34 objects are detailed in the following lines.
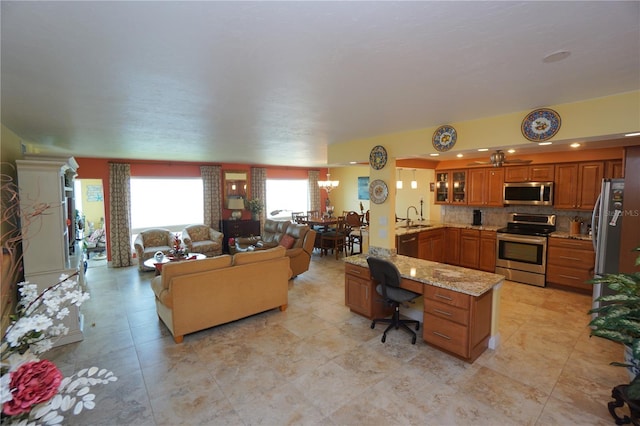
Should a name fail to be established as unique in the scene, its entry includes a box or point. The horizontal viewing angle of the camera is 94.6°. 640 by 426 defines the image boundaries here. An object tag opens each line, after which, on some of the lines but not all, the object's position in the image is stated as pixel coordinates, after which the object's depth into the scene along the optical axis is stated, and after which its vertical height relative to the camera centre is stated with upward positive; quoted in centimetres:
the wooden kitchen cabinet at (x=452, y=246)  626 -108
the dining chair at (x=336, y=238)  764 -110
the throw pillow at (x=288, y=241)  607 -94
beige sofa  351 -119
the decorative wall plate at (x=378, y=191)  407 +7
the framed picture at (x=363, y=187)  1015 +30
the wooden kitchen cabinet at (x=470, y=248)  596 -108
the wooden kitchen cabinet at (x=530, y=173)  533 +41
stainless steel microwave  532 +3
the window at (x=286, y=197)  1003 -3
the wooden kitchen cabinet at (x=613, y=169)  465 +41
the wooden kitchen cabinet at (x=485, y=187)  588 +17
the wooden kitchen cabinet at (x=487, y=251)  576 -111
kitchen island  295 -114
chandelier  896 +38
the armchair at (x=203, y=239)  723 -110
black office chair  330 -107
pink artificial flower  81 -54
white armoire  336 -36
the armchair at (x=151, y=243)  650 -109
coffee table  486 -115
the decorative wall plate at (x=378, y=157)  405 +54
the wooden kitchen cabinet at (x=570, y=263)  473 -112
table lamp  855 -22
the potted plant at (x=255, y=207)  903 -33
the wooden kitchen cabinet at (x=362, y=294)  389 -133
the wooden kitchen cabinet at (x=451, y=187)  640 +19
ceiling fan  374 +45
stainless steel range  518 -96
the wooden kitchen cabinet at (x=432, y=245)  583 -102
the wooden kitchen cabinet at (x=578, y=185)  486 +17
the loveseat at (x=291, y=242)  584 -102
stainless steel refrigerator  355 -42
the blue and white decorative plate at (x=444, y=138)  334 +66
